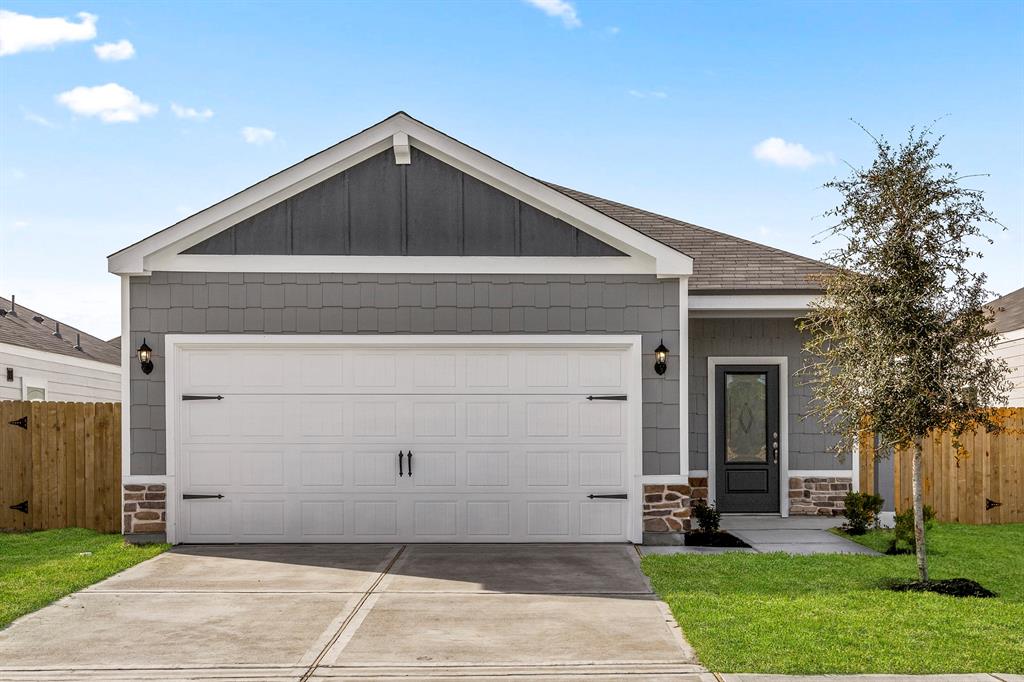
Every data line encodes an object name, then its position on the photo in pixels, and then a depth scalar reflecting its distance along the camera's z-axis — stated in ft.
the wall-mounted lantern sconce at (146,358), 31.63
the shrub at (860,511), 34.24
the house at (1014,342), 50.24
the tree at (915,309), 24.06
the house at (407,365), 31.96
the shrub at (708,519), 33.04
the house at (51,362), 50.78
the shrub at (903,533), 30.19
